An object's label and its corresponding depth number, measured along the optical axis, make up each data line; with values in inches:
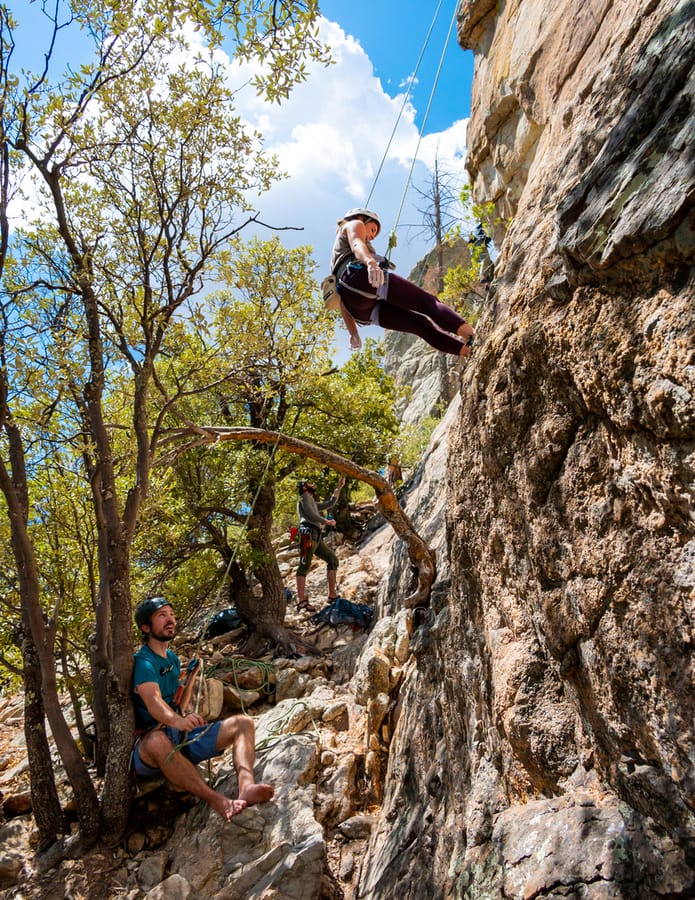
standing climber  386.3
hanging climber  178.5
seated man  183.3
